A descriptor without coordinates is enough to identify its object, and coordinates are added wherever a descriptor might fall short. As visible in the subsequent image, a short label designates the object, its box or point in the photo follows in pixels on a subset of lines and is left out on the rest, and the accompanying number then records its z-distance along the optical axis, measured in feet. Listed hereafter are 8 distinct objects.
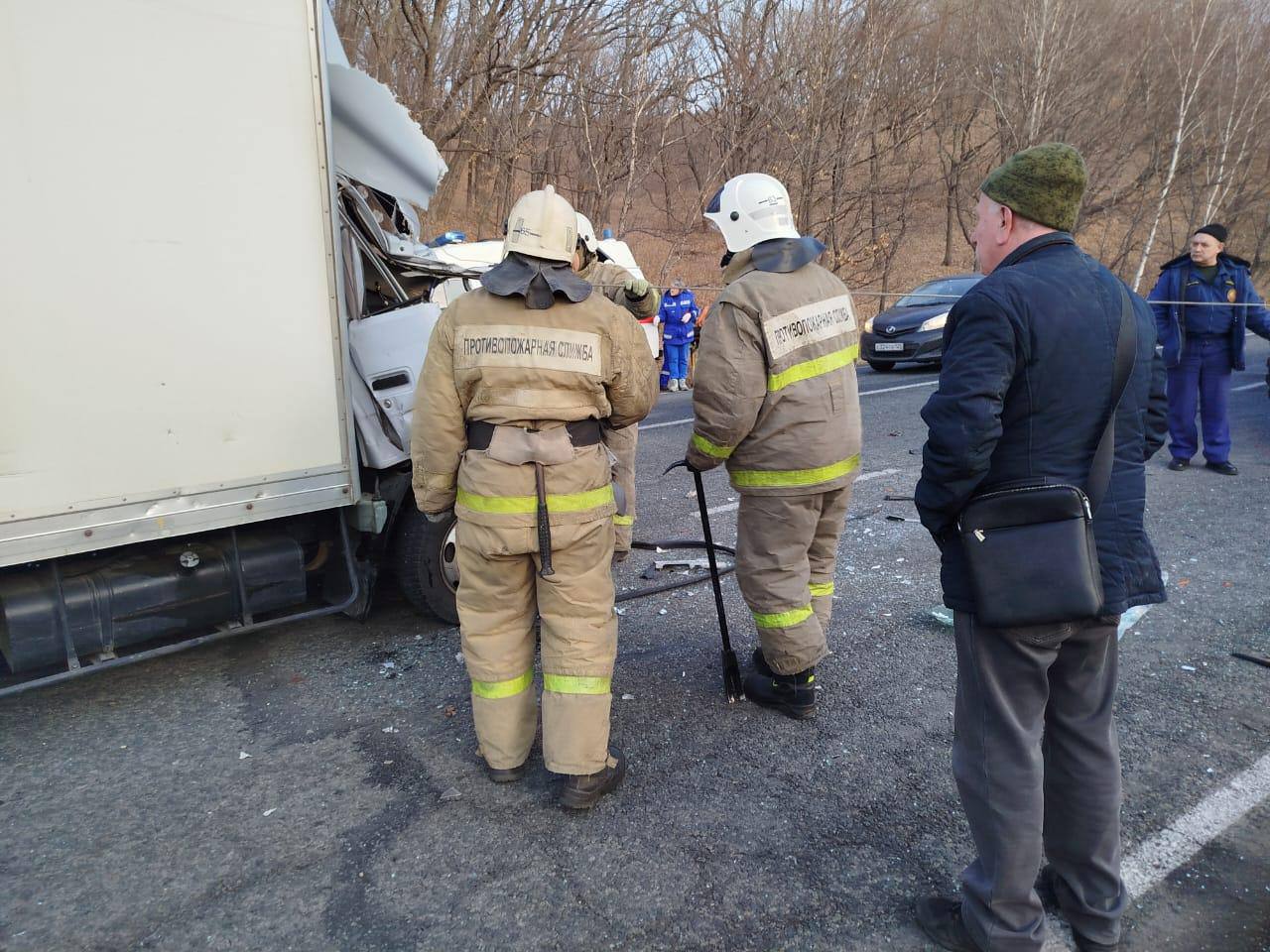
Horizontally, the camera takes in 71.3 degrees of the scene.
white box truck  9.45
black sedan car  45.19
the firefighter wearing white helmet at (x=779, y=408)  10.81
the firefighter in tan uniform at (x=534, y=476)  9.50
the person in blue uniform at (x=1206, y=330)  23.53
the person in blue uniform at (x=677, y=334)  43.27
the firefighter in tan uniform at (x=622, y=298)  16.01
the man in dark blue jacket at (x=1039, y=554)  6.97
